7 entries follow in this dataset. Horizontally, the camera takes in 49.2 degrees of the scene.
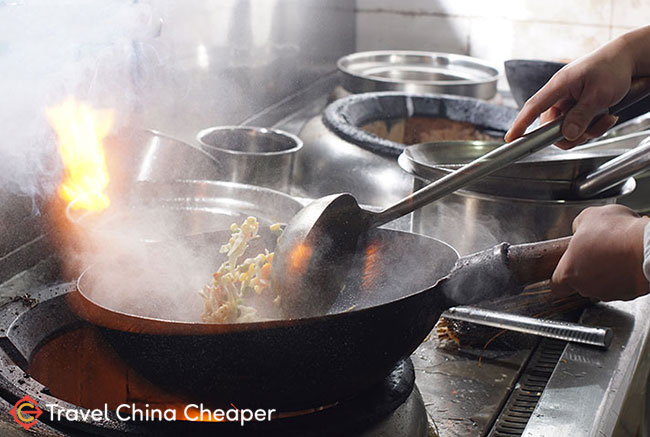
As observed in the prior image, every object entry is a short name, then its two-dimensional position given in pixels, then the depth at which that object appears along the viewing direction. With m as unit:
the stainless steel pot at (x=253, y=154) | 1.98
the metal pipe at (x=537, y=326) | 1.38
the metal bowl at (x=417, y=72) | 3.04
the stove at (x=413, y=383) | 1.04
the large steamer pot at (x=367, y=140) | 2.30
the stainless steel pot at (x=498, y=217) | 1.52
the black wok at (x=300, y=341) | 0.93
